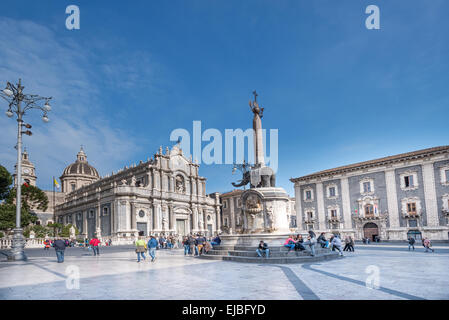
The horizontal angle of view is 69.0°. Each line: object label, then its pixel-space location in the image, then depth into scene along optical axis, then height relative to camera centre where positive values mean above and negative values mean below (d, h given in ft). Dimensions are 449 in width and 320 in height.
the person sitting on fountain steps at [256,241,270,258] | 46.32 -7.20
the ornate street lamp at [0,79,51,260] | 54.08 +14.41
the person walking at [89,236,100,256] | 67.10 -7.57
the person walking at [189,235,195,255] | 69.15 -8.89
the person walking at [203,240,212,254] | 60.64 -8.56
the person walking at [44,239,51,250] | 105.61 -12.02
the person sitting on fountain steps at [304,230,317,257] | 47.47 -6.65
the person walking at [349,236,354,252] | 69.54 -10.40
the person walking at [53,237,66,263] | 51.76 -6.63
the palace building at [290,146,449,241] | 116.26 -1.30
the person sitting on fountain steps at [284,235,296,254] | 48.21 -6.79
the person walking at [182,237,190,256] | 69.87 -9.46
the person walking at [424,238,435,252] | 66.18 -10.27
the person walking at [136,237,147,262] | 53.62 -7.10
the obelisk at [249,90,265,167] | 62.95 +13.03
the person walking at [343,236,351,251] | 70.67 -10.03
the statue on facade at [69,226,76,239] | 150.02 -11.72
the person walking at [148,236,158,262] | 53.99 -7.06
